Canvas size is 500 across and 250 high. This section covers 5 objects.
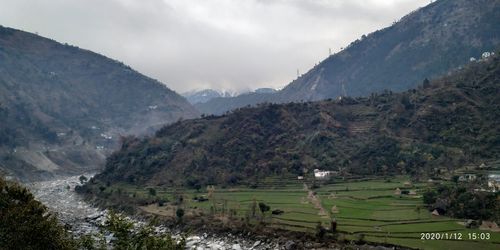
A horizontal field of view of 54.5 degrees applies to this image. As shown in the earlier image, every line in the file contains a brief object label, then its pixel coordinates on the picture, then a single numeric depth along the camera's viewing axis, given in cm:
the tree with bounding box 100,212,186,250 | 2119
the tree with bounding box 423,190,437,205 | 5894
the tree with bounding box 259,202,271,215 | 6462
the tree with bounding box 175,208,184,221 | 6938
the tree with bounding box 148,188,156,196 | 9056
